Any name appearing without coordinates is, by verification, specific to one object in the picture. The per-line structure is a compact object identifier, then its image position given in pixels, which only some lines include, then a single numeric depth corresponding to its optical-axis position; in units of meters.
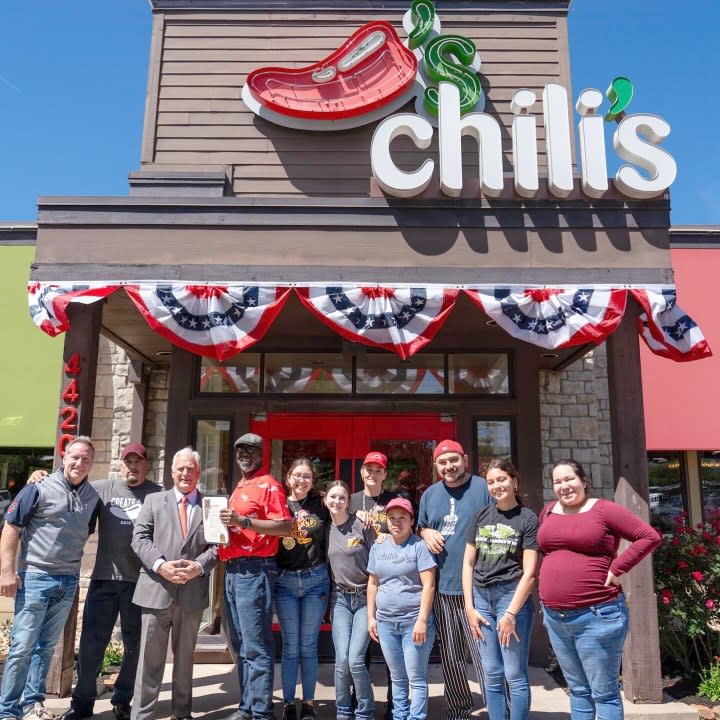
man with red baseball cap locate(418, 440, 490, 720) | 4.66
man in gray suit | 4.57
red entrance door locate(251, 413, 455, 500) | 7.29
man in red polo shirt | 4.61
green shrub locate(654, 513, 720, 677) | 5.79
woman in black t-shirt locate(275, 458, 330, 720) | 4.77
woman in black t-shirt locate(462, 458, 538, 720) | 4.19
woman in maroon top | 3.89
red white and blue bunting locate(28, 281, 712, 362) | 5.74
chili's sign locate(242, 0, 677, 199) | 5.97
